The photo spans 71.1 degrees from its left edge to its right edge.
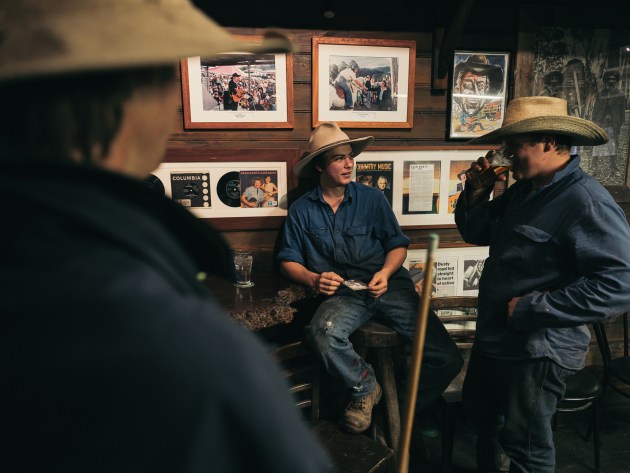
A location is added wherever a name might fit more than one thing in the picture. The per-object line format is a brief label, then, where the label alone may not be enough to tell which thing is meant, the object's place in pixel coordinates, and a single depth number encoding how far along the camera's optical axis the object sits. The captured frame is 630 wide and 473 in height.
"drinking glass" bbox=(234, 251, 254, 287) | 2.74
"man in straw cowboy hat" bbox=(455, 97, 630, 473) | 1.96
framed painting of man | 3.17
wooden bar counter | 2.27
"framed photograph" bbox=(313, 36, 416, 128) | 3.01
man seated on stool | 2.56
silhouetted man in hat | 0.44
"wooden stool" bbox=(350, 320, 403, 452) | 2.55
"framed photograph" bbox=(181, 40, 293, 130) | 2.93
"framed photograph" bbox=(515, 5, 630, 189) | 3.16
